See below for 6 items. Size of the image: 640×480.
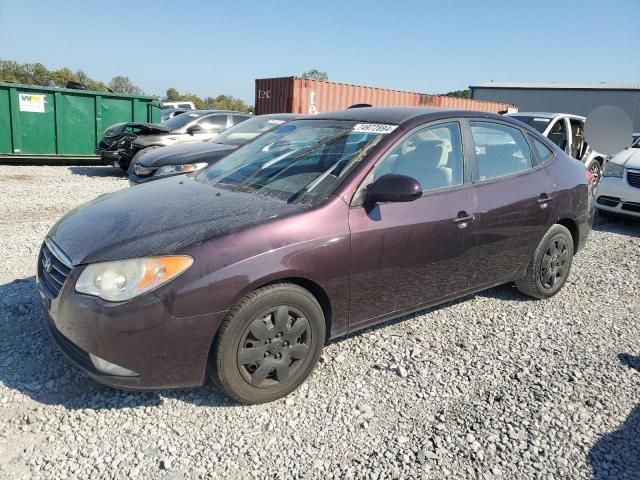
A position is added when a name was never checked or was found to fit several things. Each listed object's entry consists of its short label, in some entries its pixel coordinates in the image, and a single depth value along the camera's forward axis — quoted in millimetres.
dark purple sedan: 2389
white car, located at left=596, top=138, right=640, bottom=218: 7379
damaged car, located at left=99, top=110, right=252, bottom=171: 10414
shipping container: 16641
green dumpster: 11883
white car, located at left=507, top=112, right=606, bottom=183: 9273
